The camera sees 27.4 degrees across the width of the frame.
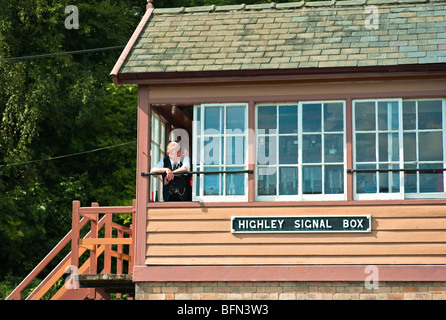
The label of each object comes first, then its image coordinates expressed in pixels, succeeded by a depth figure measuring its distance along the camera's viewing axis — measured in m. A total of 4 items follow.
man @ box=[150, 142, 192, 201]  14.34
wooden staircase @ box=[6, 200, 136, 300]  14.62
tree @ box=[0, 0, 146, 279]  24.62
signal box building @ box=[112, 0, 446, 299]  13.56
